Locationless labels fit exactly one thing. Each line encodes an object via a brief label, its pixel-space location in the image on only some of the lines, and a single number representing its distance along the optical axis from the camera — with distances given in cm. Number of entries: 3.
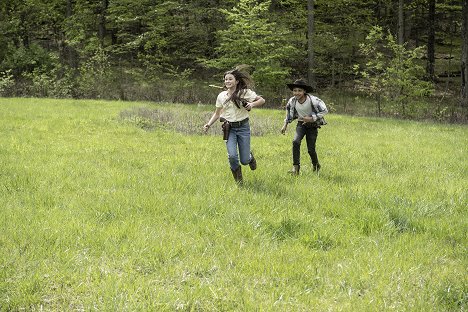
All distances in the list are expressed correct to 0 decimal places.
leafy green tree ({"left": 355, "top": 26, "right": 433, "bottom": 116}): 2245
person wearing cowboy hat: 891
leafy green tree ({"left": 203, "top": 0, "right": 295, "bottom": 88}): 2722
